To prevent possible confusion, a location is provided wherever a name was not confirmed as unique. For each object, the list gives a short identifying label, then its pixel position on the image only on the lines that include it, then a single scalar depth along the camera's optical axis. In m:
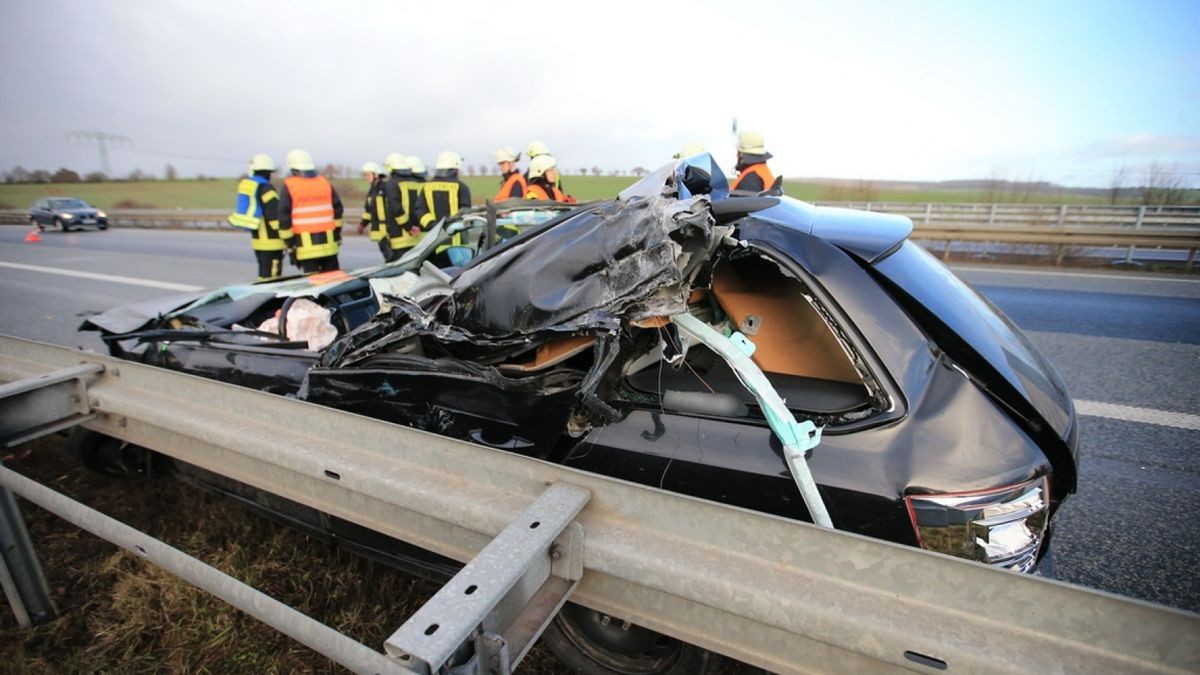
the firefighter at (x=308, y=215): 6.59
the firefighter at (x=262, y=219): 6.68
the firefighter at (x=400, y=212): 7.73
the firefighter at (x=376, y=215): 8.19
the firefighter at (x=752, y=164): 6.22
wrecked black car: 1.60
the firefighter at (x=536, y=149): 8.65
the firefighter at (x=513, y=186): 7.95
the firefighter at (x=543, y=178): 7.68
